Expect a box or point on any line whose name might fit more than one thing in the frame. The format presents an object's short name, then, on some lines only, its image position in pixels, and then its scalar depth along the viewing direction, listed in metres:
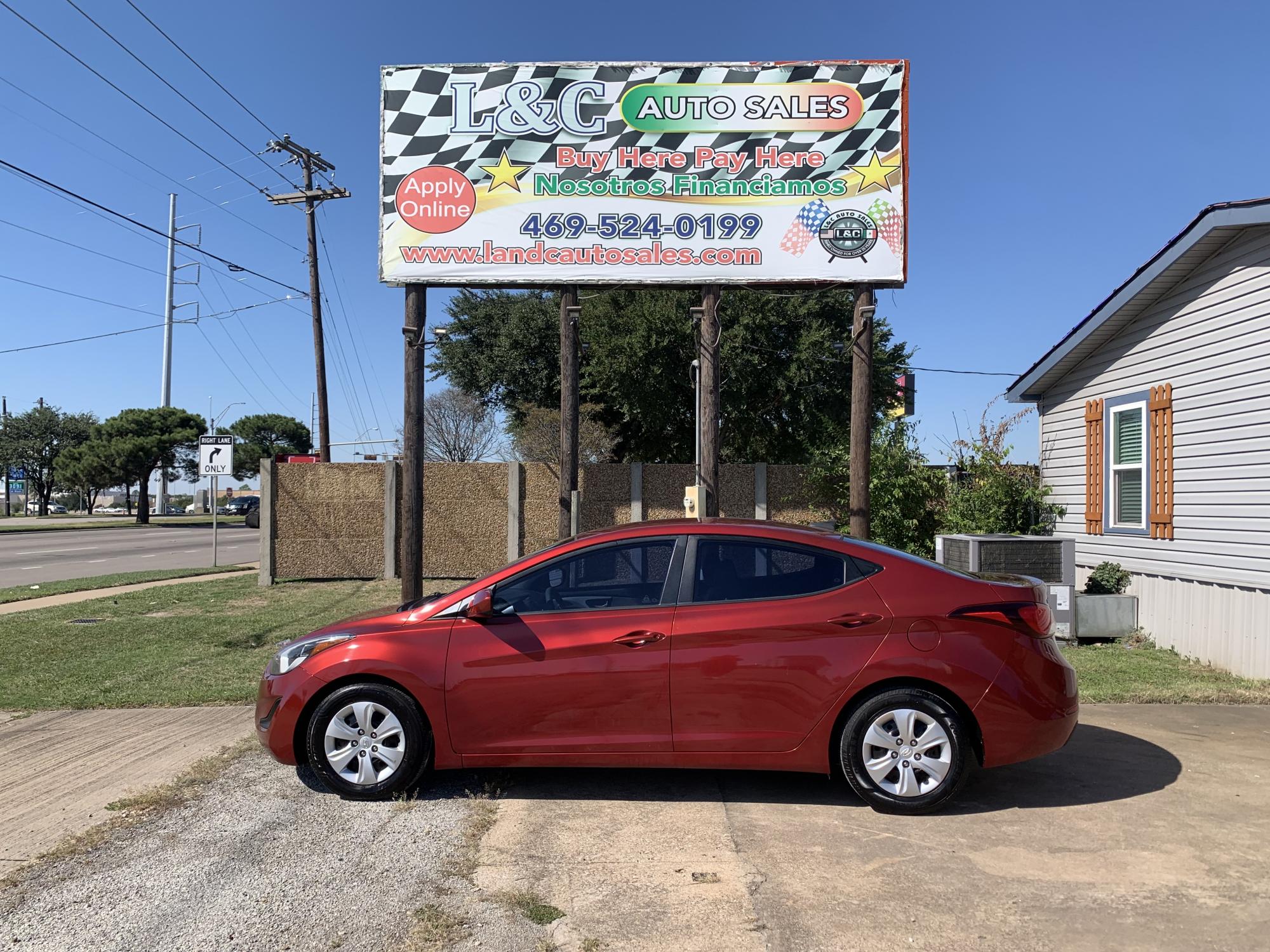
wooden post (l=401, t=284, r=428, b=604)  9.51
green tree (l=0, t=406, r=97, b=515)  59.03
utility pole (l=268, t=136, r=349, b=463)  22.91
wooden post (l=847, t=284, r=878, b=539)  9.42
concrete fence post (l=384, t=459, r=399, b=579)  14.70
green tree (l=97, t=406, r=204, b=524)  47.22
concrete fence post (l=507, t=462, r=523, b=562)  14.49
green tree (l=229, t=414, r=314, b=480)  80.19
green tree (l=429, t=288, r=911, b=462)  16.45
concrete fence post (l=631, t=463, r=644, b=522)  14.12
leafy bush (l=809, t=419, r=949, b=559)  12.68
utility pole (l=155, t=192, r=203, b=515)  55.38
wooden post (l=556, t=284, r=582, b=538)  10.46
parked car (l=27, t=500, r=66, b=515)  81.75
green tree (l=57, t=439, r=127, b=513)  46.88
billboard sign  9.39
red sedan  4.46
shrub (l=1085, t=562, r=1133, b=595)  9.66
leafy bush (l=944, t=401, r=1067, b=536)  11.38
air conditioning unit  9.30
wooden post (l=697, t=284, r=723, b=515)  9.68
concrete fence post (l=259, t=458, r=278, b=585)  14.59
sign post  18.17
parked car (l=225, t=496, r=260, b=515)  59.46
